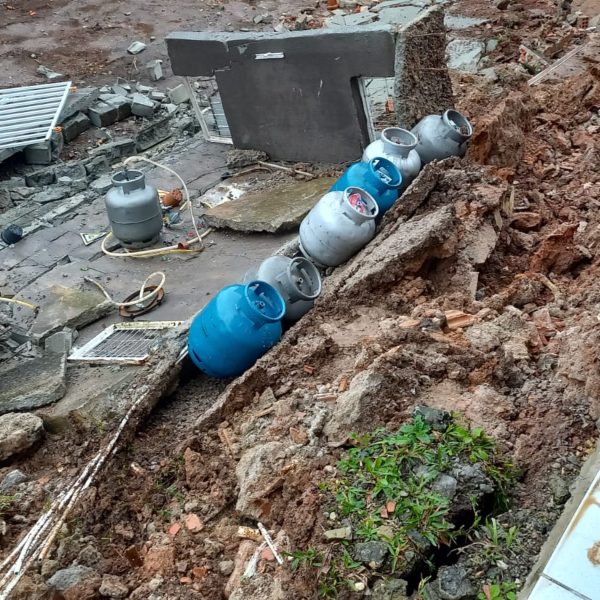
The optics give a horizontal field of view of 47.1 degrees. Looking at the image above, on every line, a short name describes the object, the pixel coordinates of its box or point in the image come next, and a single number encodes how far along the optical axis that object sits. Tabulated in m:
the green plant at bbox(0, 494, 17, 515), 4.36
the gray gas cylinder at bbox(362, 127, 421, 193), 7.43
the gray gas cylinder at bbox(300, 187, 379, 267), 6.53
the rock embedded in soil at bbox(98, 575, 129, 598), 3.72
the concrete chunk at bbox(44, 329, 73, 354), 6.20
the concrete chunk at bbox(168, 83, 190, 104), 12.89
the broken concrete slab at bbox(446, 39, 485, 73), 11.06
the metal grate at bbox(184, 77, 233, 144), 10.10
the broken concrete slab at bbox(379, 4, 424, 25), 14.36
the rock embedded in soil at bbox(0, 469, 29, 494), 4.54
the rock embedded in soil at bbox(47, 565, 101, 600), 3.73
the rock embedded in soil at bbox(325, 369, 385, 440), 3.92
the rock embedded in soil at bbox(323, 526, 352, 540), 3.28
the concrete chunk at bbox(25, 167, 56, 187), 10.59
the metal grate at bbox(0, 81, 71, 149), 10.23
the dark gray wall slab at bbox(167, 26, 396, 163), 8.16
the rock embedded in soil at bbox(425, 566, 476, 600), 2.88
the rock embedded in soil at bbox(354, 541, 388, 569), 3.12
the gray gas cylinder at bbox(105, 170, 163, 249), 8.00
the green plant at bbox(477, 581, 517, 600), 2.82
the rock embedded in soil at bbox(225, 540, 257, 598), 3.58
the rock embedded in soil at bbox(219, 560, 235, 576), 3.72
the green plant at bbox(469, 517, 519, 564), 3.00
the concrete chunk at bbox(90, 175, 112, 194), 9.98
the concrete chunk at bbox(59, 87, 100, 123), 11.77
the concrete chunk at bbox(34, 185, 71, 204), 10.01
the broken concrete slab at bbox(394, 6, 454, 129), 7.82
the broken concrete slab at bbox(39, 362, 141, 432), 5.20
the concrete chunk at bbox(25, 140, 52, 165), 10.95
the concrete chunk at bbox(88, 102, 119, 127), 12.10
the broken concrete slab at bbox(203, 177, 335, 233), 7.99
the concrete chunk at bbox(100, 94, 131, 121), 12.33
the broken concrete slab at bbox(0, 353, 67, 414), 5.36
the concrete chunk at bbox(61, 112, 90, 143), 11.69
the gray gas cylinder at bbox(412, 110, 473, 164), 7.66
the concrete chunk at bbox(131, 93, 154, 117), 12.34
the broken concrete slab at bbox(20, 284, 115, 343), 6.64
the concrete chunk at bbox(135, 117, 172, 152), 11.48
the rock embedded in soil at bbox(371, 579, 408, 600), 2.99
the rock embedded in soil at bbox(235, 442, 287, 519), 3.89
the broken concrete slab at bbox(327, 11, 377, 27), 14.55
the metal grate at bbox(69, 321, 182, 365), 5.91
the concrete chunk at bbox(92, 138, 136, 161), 11.10
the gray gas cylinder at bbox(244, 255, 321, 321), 5.86
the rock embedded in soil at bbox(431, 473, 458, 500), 3.31
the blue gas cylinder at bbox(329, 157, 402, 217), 7.02
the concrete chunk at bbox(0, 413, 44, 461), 4.83
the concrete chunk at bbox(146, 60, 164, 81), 14.02
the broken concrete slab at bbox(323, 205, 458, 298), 5.75
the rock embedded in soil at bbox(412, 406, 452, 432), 3.69
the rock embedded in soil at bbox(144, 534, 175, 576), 3.80
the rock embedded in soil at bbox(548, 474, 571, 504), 3.14
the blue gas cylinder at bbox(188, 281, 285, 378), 5.25
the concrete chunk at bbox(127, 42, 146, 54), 14.87
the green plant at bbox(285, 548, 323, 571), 3.26
